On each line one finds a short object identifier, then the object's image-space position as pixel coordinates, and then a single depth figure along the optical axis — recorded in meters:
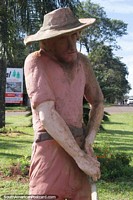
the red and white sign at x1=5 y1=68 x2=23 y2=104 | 25.83
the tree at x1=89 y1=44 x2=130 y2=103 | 44.31
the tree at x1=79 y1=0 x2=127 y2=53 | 44.38
